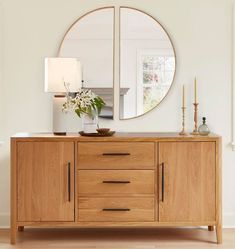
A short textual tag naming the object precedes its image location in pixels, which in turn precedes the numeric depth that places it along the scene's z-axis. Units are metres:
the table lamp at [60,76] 3.10
